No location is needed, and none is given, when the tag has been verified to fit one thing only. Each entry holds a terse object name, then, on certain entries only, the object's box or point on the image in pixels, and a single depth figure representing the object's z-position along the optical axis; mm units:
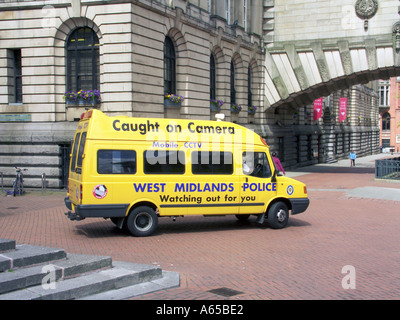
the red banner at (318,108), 40031
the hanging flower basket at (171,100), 22625
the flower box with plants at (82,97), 20125
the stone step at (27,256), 7150
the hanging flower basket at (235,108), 28922
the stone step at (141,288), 6777
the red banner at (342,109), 48125
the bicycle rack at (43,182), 19506
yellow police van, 10906
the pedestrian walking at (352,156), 40438
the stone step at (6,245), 7798
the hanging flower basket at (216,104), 26578
